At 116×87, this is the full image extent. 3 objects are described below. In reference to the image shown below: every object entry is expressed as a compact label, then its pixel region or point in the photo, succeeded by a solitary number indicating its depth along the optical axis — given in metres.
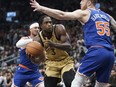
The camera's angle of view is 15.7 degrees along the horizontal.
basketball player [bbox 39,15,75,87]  7.89
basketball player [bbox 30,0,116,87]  6.91
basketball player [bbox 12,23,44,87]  9.20
